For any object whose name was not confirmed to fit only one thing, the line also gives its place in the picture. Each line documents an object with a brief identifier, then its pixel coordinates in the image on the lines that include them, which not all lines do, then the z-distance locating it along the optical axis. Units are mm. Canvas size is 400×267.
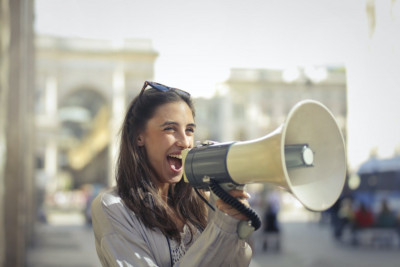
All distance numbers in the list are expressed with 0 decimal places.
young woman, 1298
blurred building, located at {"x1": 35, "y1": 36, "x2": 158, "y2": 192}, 25156
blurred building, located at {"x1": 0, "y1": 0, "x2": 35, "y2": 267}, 7145
